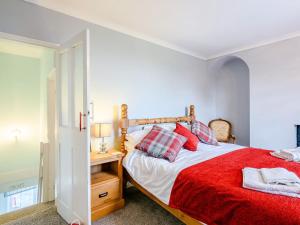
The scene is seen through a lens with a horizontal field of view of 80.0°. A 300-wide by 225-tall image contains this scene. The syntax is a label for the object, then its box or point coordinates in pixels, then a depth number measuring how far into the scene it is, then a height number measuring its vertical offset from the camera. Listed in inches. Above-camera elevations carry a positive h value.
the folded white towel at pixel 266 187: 52.8 -23.1
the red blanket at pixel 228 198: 46.6 -25.6
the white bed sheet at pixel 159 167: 75.7 -26.2
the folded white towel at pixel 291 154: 85.1 -20.9
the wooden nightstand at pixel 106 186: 84.6 -36.5
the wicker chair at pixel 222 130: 166.0 -17.1
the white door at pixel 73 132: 68.4 -8.4
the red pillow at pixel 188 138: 110.3 -16.7
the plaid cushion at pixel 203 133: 126.3 -15.4
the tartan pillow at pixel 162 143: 92.8 -17.5
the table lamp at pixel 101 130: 93.3 -9.4
